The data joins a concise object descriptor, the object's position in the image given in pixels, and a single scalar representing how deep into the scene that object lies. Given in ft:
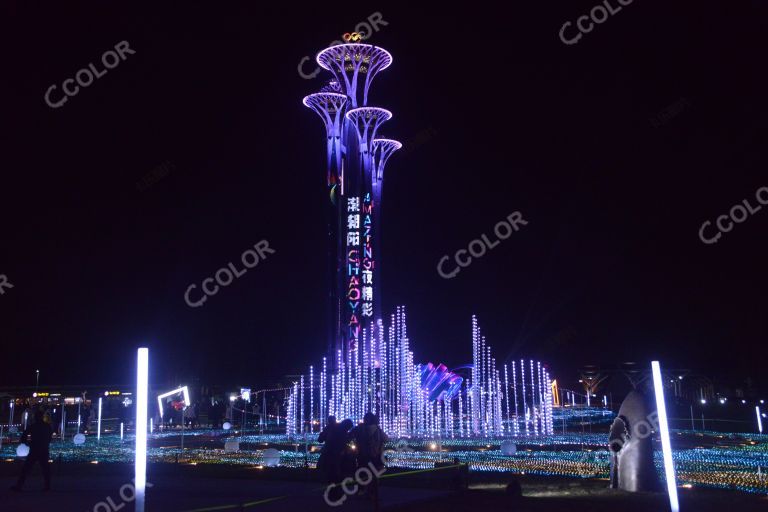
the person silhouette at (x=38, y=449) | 34.40
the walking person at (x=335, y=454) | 32.68
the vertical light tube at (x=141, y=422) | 16.74
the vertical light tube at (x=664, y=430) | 23.13
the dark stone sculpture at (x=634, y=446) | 33.30
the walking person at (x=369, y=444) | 31.19
